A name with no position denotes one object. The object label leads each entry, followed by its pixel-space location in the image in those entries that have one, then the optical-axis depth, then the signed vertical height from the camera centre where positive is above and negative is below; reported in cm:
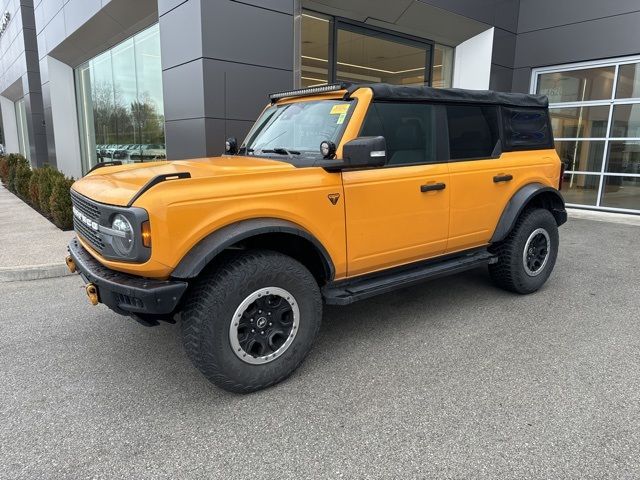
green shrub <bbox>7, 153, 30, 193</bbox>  1374 -105
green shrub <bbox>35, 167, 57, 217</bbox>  921 -107
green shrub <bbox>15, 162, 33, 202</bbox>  1284 -132
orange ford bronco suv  274 -55
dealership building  753 +170
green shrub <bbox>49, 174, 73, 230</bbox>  816 -124
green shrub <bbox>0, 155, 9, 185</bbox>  1676 -138
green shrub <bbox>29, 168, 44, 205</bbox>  1050 -123
